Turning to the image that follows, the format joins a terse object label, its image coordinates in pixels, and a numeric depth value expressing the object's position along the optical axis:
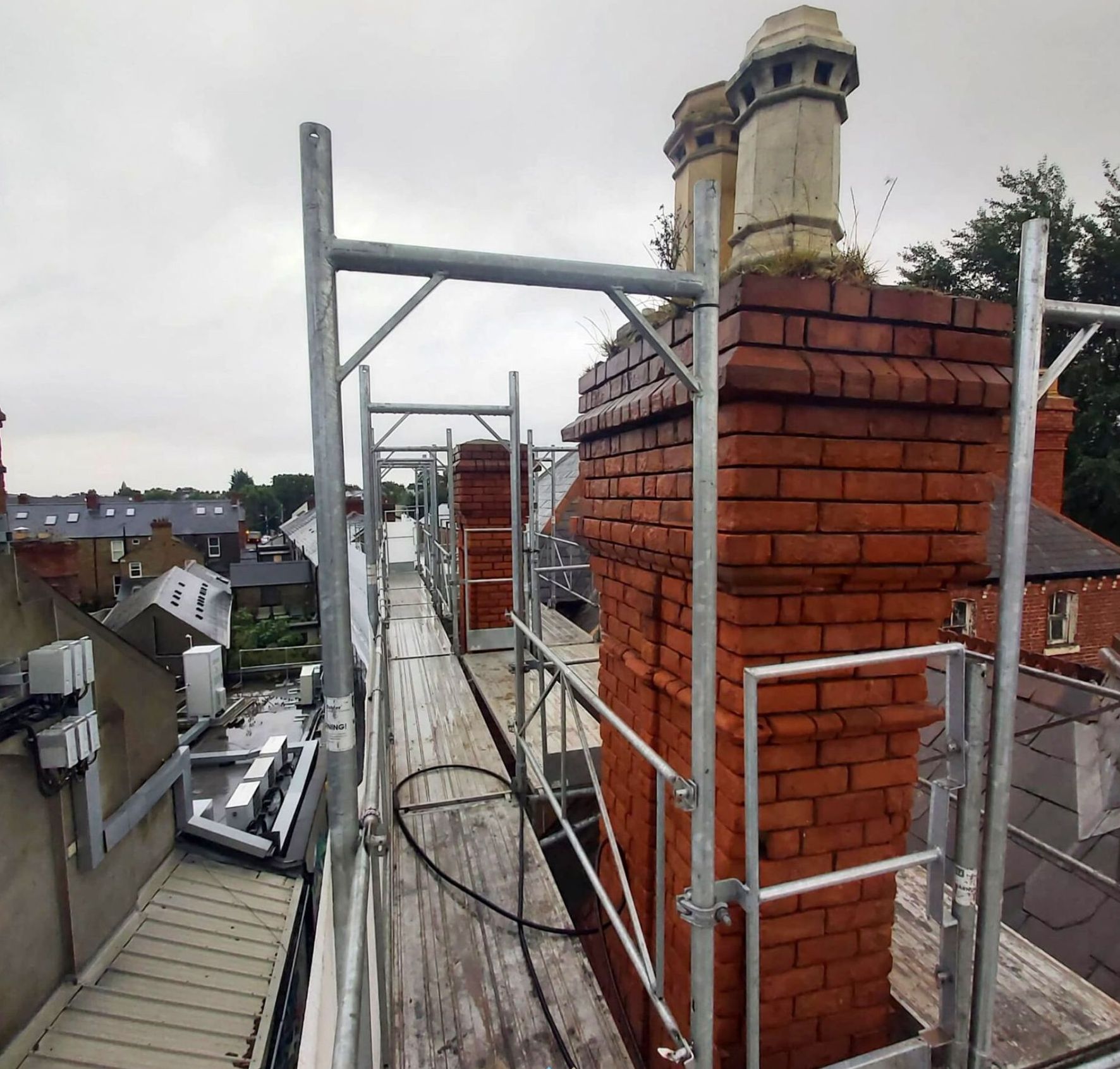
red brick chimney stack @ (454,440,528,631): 7.25
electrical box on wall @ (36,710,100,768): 5.57
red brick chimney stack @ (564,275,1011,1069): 1.67
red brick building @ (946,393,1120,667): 10.31
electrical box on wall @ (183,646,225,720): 13.38
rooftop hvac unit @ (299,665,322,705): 16.84
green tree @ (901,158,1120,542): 18.38
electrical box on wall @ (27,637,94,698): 5.68
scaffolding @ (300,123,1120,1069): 1.33
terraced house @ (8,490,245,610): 30.11
